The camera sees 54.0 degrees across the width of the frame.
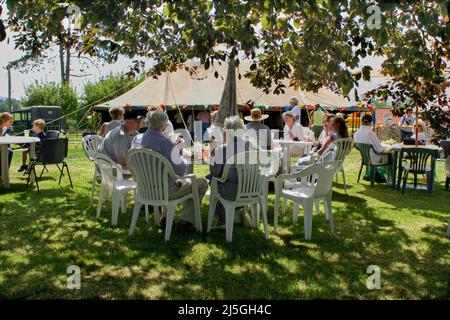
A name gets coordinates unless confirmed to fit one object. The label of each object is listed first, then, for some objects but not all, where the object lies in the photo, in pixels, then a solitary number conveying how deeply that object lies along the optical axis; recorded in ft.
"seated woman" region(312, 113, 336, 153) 22.87
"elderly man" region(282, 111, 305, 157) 26.58
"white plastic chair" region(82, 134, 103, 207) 22.28
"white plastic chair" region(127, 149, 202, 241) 13.64
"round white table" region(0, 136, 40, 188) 23.52
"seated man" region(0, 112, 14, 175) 25.80
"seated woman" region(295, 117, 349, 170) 21.38
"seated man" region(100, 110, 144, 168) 17.34
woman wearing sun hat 21.93
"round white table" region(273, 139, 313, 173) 24.63
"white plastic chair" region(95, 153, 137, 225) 16.07
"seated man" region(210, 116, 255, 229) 14.29
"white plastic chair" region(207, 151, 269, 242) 13.98
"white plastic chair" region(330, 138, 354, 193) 20.60
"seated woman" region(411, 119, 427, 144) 29.37
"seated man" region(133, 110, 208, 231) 14.03
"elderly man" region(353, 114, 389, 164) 25.31
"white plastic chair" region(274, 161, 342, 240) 14.61
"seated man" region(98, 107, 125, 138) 22.53
